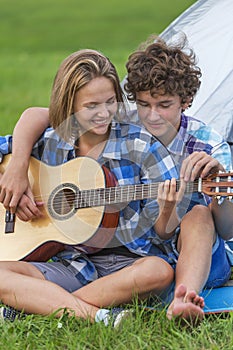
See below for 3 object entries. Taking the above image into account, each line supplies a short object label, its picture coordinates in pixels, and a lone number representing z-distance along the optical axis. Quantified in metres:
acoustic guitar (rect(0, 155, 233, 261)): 5.59
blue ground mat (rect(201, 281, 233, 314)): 5.43
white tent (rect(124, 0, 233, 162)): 7.06
